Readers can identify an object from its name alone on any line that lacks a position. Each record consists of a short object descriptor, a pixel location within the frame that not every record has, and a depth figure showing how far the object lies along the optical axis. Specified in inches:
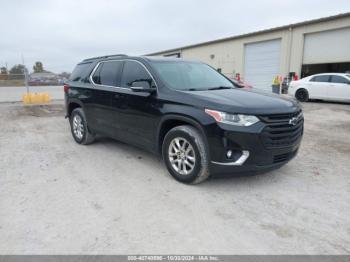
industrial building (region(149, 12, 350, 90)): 679.7
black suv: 140.6
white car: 520.4
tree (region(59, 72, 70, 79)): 1142.2
